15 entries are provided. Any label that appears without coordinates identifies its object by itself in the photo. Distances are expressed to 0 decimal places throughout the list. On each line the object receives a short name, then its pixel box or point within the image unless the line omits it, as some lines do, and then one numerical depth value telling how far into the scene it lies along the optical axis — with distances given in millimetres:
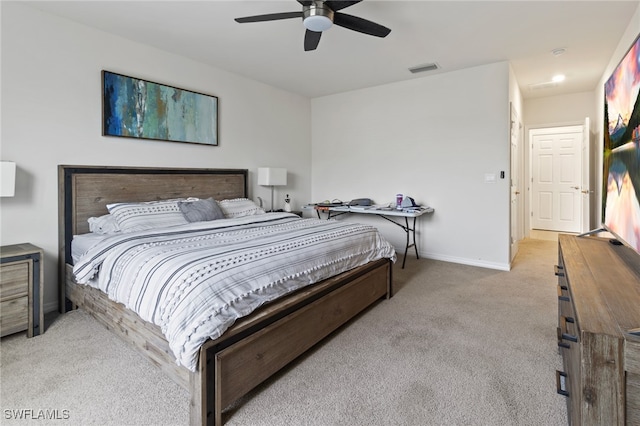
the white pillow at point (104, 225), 2689
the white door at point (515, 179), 4211
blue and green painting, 3045
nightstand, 2145
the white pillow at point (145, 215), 2695
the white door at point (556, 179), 6102
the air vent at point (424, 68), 3926
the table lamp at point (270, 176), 4387
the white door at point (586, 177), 4520
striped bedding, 1421
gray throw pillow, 3061
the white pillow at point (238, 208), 3595
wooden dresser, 856
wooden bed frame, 1447
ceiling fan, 2197
